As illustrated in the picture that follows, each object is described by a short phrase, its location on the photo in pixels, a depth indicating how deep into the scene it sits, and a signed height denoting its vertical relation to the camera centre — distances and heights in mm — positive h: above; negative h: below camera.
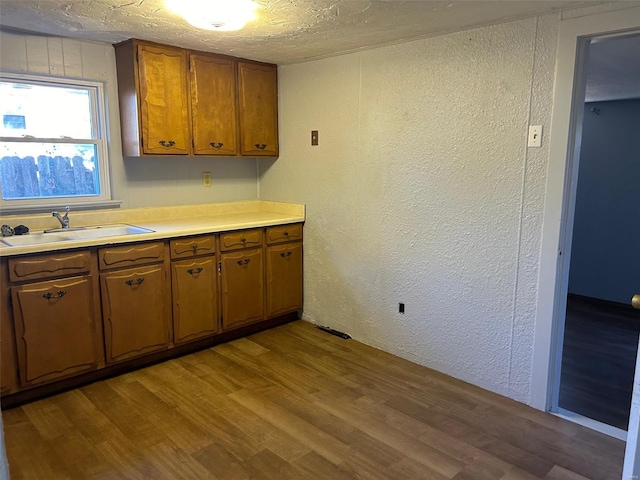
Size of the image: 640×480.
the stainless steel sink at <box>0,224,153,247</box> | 2785 -444
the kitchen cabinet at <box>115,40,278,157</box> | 3117 +459
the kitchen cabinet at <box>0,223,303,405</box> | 2535 -860
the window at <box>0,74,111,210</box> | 2922 +145
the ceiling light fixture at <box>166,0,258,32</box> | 2262 +761
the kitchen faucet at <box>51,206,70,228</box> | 3008 -345
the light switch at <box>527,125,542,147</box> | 2484 +166
